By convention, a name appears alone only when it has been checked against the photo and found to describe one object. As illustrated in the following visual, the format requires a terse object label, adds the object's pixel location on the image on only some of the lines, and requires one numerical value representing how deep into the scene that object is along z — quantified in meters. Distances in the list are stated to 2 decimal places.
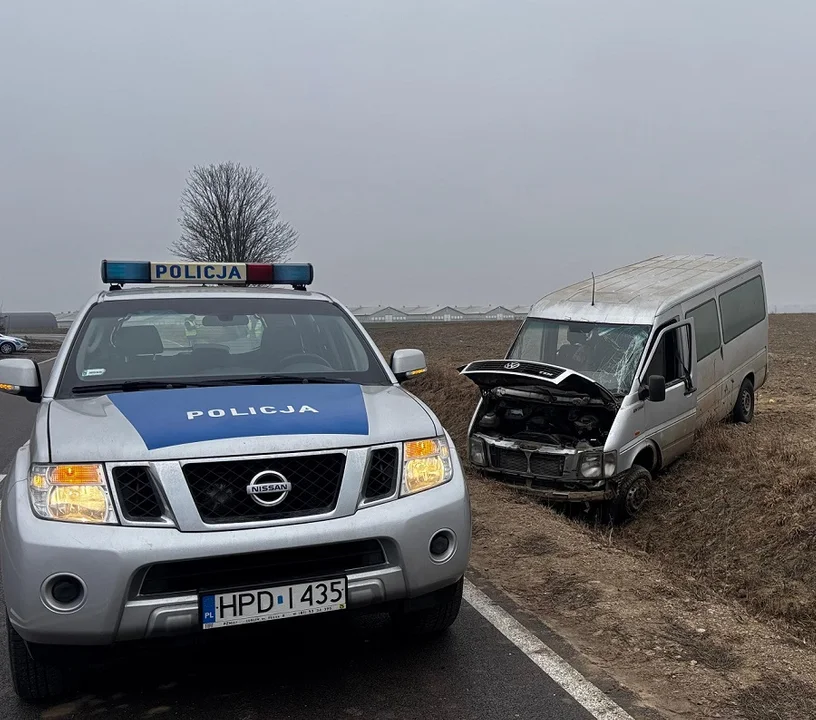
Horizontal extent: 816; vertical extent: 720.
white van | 8.10
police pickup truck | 3.16
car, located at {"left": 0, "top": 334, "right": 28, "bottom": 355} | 37.53
